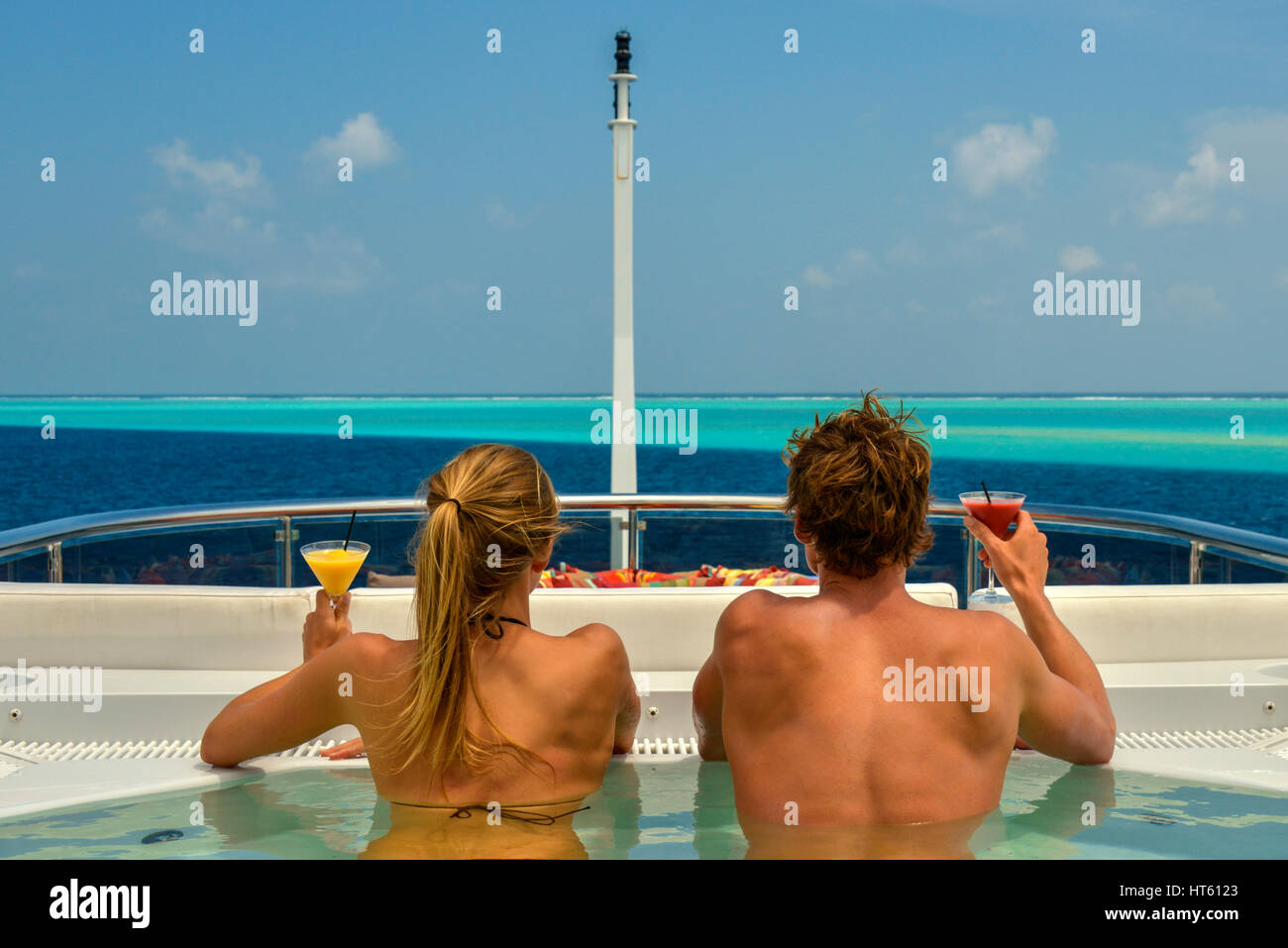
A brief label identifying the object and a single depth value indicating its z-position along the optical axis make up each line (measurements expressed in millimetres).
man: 1874
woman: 1940
